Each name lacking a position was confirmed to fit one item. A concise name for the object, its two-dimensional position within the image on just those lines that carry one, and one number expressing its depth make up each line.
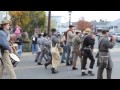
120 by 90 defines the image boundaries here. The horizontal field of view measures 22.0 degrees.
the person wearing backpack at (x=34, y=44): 17.48
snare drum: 7.91
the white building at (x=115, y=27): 54.83
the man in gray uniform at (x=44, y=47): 11.87
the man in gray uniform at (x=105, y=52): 7.05
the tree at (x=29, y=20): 25.61
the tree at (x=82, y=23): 75.04
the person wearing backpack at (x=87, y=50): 9.02
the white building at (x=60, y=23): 58.48
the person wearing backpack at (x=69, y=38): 11.45
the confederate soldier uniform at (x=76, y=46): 10.24
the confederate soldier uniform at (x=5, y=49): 7.02
